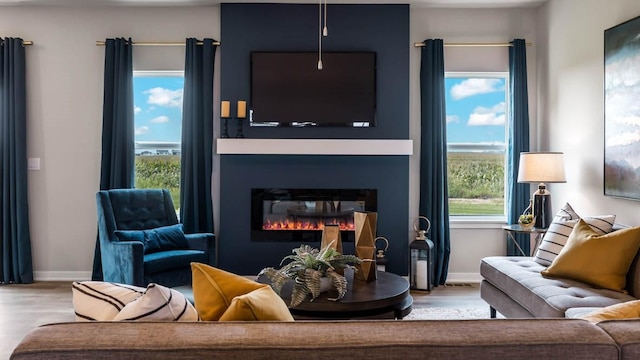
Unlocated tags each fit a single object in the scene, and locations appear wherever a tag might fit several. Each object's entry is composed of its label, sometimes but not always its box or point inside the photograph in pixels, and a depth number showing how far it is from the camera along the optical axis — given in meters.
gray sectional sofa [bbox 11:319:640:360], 1.03
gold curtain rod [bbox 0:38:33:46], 4.83
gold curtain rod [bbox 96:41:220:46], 4.88
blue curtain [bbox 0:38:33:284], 4.76
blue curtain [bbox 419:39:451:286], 4.81
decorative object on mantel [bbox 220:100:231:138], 4.67
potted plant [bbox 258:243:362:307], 2.51
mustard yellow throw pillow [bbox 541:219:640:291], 2.71
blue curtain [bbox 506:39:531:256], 4.82
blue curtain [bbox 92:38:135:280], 4.75
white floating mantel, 4.64
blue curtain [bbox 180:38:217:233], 4.77
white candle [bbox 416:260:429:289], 4.56
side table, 4.02
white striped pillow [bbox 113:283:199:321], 1.25
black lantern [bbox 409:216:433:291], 4.53
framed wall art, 3.27
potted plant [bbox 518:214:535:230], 4.19
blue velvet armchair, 3.79
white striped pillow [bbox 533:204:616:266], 3.06
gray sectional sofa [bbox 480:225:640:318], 2.47
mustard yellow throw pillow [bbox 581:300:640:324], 1.30
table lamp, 4.02
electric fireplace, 4.83
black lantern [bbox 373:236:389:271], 4.36
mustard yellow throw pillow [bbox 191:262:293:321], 1.25
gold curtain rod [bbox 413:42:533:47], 4.88
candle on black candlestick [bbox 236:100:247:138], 4.70
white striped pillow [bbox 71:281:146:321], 1.32
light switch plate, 4.90
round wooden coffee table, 2.51
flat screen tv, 4.75
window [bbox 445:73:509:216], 5.03
